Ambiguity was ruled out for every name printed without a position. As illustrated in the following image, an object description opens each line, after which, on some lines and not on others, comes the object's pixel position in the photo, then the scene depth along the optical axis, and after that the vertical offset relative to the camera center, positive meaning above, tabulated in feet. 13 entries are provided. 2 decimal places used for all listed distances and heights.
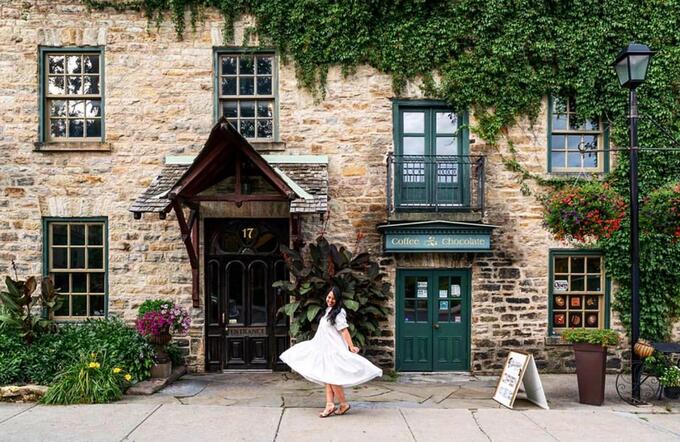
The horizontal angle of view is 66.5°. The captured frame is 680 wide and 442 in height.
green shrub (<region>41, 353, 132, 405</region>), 23.68 -7.89
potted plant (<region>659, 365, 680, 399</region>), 25.09 -7.92
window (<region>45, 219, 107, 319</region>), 30.94 -2.98
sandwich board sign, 23.58 -7.63
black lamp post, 24.54 +3.17
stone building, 30.60 +1.59
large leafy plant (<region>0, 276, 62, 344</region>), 27.71 -4.95
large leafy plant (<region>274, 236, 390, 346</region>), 26.84 -3.71
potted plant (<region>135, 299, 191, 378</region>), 27.48 -5.95
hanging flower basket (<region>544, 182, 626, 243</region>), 24.02 +0.27
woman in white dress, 21.27 -5.89
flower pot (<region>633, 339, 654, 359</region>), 23.88 -6.06
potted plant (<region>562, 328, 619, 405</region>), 24.12 -6.62
